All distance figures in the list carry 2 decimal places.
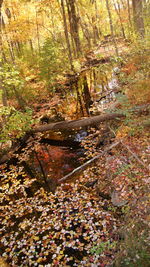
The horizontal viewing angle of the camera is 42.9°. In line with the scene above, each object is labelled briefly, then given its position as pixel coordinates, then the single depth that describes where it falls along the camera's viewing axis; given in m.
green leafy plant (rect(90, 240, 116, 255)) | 3.32
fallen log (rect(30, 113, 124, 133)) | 8.11
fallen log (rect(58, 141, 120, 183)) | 6.18
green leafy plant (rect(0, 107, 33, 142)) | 8.15
